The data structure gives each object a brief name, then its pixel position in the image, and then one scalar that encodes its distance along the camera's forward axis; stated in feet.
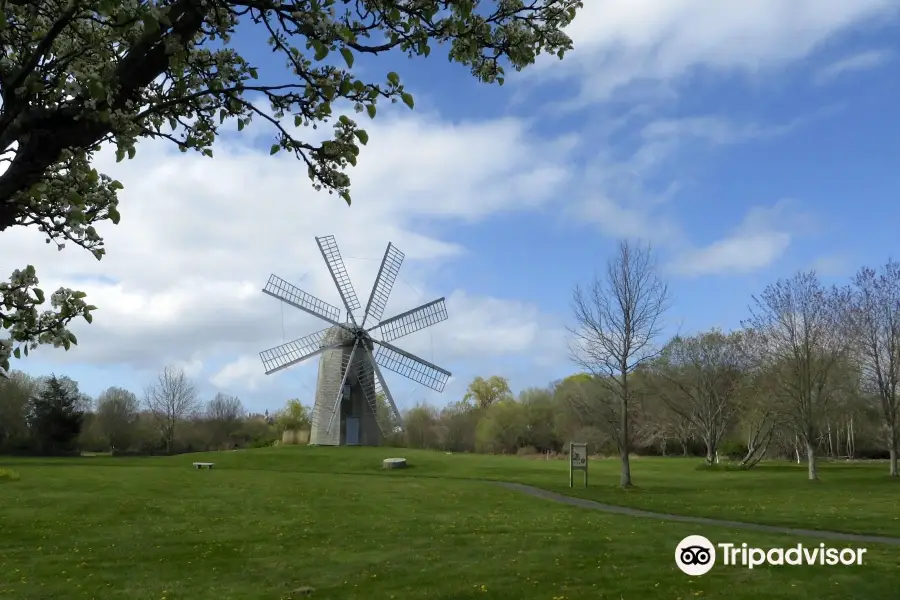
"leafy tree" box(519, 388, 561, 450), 245.04
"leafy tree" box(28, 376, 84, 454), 226.58
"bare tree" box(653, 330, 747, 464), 158.71
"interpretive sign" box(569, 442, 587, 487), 98.33
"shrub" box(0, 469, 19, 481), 102.67
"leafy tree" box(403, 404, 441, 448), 263.29
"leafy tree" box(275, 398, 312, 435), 245.24
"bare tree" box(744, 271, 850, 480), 120.78
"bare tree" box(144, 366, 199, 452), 277.03
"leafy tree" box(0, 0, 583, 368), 13.08
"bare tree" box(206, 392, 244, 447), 279.69
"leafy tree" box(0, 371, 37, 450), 229.45
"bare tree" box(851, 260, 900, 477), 123.65
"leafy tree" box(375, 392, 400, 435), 186.29
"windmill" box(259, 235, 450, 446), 172.45
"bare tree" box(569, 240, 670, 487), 99.40
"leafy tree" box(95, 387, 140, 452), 255.50
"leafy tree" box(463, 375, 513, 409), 324.60
